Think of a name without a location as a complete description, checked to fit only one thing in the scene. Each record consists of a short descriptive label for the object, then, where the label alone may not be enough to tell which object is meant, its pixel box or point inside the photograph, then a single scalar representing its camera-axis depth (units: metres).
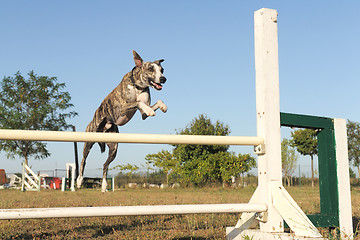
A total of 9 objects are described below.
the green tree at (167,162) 13.55
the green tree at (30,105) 14.80
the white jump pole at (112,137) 2.46
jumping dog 3.03
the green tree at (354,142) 28.58
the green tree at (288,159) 28.02
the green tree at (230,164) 19.12
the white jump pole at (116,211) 2.47
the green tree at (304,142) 24.28
